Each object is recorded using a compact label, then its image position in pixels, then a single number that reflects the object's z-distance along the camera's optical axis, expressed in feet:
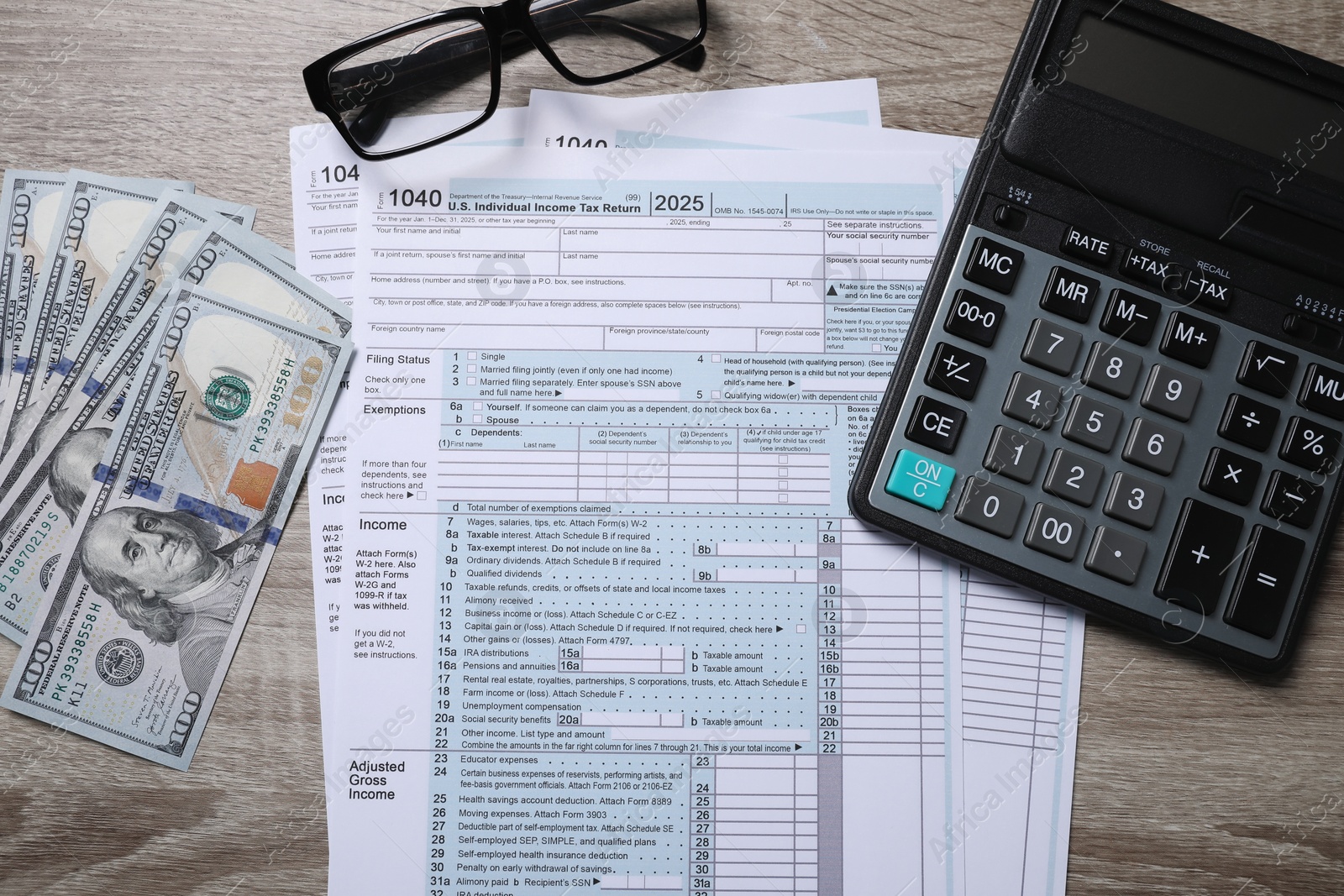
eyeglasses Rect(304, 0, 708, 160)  1.85
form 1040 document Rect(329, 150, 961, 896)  1.75
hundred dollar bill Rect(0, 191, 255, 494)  1.87
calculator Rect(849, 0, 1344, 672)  1.68
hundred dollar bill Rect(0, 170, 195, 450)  1.87
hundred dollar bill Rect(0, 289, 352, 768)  1.78
